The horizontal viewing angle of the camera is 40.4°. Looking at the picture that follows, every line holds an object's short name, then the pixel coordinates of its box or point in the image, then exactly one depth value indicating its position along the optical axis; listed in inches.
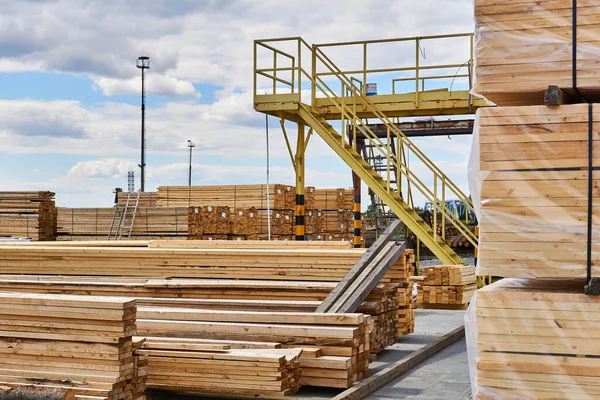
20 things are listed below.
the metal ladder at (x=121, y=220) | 888.9
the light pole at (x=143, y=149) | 1931.6
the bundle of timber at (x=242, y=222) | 900.6
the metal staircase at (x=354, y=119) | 714.2
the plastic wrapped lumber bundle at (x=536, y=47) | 266.7
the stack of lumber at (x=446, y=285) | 751.7
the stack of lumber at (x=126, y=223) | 854.5
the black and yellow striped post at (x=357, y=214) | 919.7
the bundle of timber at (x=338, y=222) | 1085.8
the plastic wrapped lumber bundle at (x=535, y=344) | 256.8
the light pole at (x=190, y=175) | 2395.4
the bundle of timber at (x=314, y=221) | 1029.2
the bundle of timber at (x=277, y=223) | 957.8
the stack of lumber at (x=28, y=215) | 951.6
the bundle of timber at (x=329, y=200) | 1105.4
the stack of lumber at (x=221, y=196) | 952.3
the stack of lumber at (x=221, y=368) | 380.2
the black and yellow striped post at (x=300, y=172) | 808.9
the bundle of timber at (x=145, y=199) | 959.6
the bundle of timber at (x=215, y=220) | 863.7
